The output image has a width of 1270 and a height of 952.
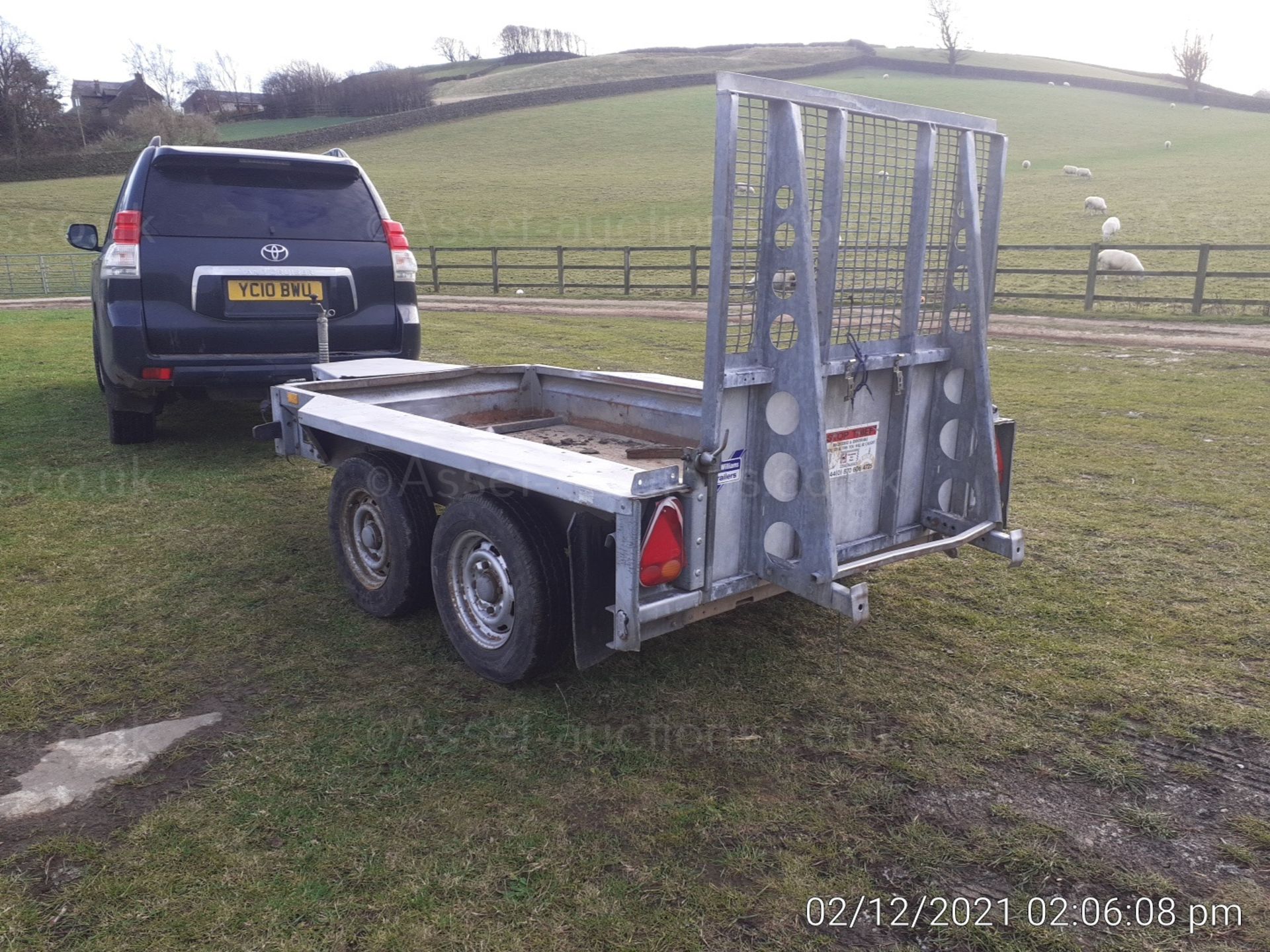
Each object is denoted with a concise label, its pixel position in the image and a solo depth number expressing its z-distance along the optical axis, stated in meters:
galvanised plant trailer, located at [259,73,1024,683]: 3.18
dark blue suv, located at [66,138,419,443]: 6.12
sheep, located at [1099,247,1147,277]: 20.31
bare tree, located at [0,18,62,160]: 53.88
